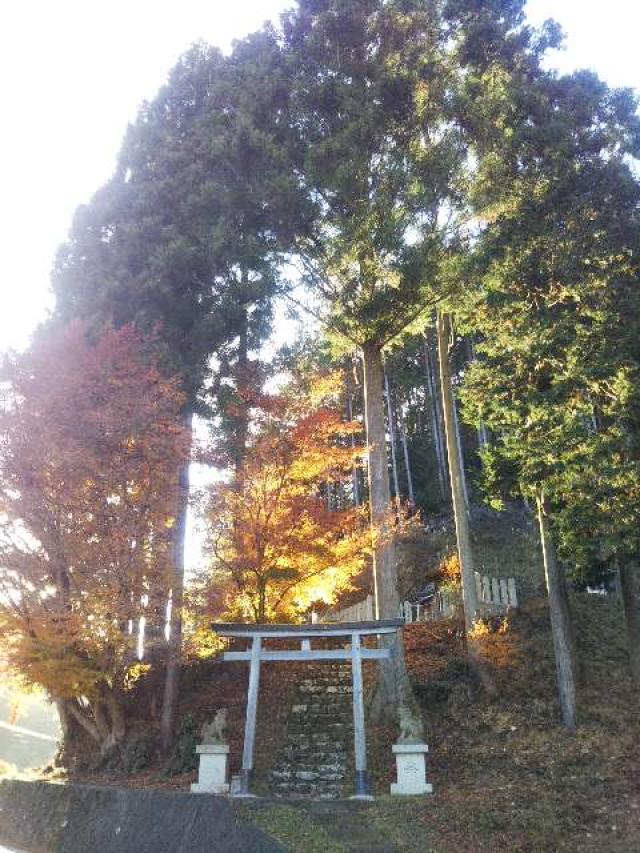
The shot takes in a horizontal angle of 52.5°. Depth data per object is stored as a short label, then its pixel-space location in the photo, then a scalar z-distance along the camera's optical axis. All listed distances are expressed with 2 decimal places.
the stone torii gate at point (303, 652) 9.75
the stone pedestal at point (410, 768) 8.98
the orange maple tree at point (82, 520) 10.63
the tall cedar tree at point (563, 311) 10.71
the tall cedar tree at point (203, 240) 14.45
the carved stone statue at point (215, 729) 9.98
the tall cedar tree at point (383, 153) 12.82
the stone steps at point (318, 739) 9.91
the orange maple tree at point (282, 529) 12.16
